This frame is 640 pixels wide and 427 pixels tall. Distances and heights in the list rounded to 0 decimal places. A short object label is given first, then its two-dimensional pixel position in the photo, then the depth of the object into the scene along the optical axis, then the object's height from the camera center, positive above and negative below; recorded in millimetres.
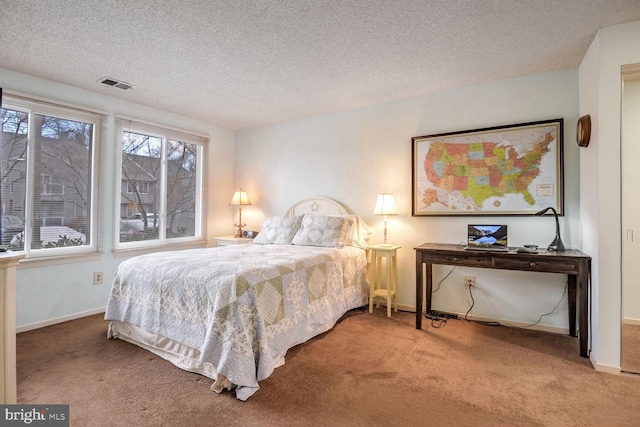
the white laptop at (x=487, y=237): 2801 -157
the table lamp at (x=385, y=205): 3420 +157
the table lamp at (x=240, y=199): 4598 +277
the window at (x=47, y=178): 2898 +381
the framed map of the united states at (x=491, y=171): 2850 +494
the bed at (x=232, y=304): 1907 -631
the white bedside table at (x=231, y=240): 4280 -315
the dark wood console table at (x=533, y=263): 2295 -348
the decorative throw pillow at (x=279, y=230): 3727 -152
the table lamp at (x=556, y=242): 2592 -177
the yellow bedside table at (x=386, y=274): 3285 -611
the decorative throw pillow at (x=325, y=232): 3400 -147
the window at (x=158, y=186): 3729 +399
